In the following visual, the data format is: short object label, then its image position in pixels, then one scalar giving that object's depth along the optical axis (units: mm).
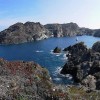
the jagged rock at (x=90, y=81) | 23975
